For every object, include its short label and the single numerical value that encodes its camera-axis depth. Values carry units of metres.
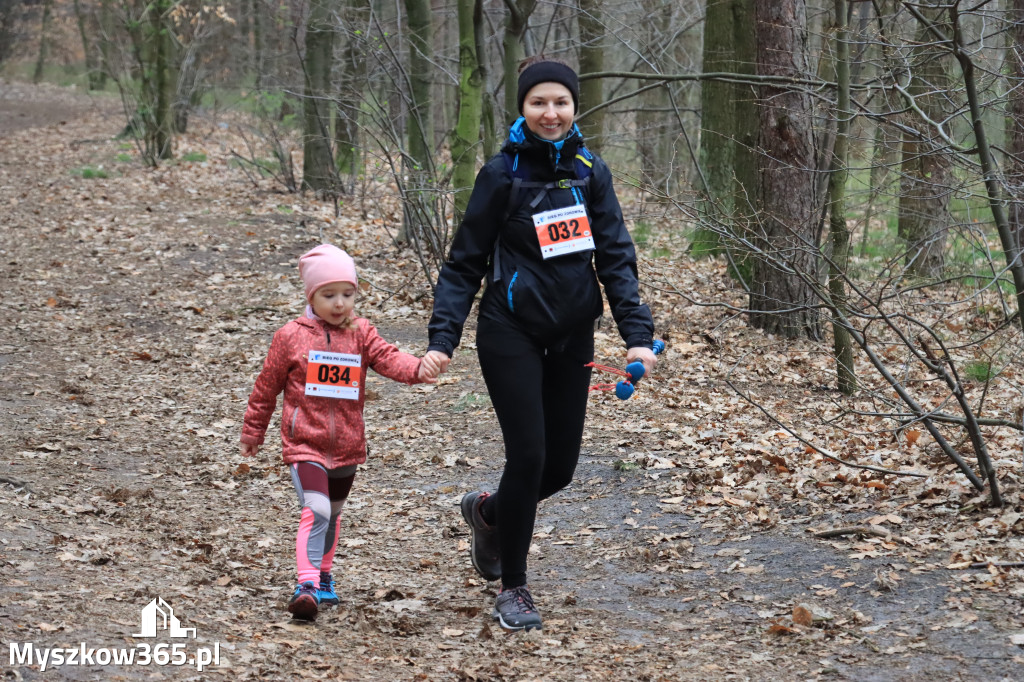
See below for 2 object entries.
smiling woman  7.62
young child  8.17
